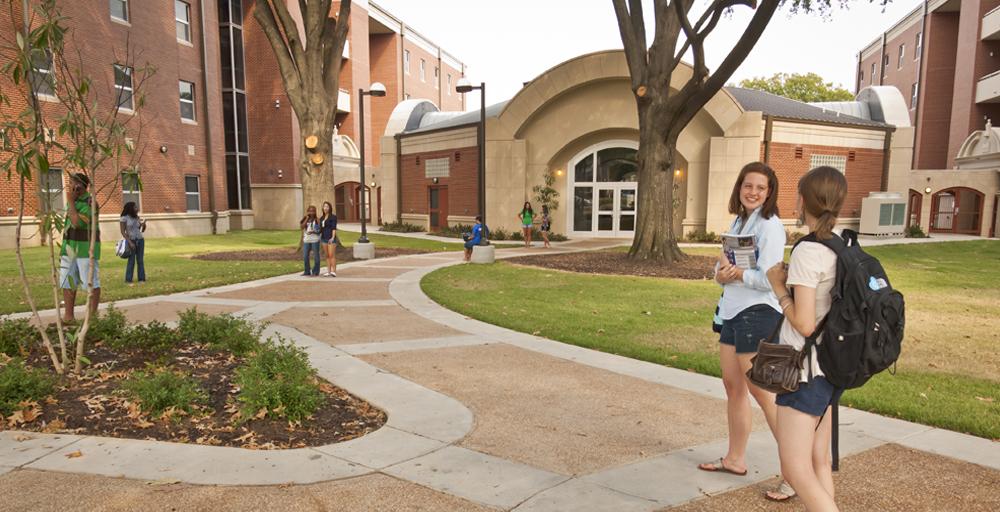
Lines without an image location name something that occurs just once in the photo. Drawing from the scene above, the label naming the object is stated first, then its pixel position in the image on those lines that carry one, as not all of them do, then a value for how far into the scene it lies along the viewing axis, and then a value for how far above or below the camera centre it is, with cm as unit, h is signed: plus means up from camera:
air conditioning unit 2567 -45
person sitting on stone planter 1658 -100
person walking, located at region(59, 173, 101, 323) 666 -66
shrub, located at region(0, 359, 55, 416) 442 -150
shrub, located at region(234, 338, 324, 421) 441 -149
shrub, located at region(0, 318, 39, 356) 585 -146
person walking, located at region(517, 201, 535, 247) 2200 -54
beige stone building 2411 +235
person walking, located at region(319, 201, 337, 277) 1326 -85
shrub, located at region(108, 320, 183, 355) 607 -151
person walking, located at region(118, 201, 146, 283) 1162 -74
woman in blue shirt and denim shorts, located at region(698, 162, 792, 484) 331 -55
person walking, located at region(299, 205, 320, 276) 1339 -81
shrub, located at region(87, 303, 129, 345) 624 -143
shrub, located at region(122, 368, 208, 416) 444 -151
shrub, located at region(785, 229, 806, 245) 2303 -133
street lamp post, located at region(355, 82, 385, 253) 1849 +307
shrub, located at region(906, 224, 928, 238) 2741 -133
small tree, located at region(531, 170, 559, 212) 2555 +36
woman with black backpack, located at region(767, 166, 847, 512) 248 -47
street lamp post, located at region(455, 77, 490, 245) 1656 +284
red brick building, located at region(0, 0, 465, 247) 2288 +433
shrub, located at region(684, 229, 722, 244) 2438 -146
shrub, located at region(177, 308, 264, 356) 622 -148
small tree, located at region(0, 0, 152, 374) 450 +58
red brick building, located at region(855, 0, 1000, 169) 3256 +857
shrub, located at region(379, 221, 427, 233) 3050 -147
